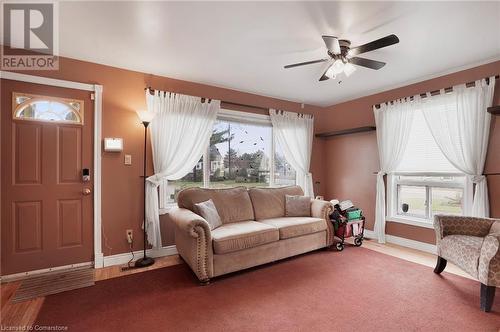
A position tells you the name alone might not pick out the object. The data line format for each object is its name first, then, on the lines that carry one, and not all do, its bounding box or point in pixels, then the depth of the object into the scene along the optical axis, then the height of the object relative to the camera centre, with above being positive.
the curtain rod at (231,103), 3.45 +1.11
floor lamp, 3.11 +0.58
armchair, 2.07 -0.80
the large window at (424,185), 3.40 -0.28
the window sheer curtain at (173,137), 3.38 +0.45
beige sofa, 2.62 -0.80
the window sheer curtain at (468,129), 3.05 +0.51
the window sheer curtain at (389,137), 3.84 +0.49
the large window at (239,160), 3.93 +0.12
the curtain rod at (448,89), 3.06 +1.09
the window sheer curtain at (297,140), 4.68 +0.54
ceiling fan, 2.33 +1.15
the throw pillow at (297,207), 3.88 -0.66
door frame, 3.08 +0.01
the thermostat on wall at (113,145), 3.14 +0.30
